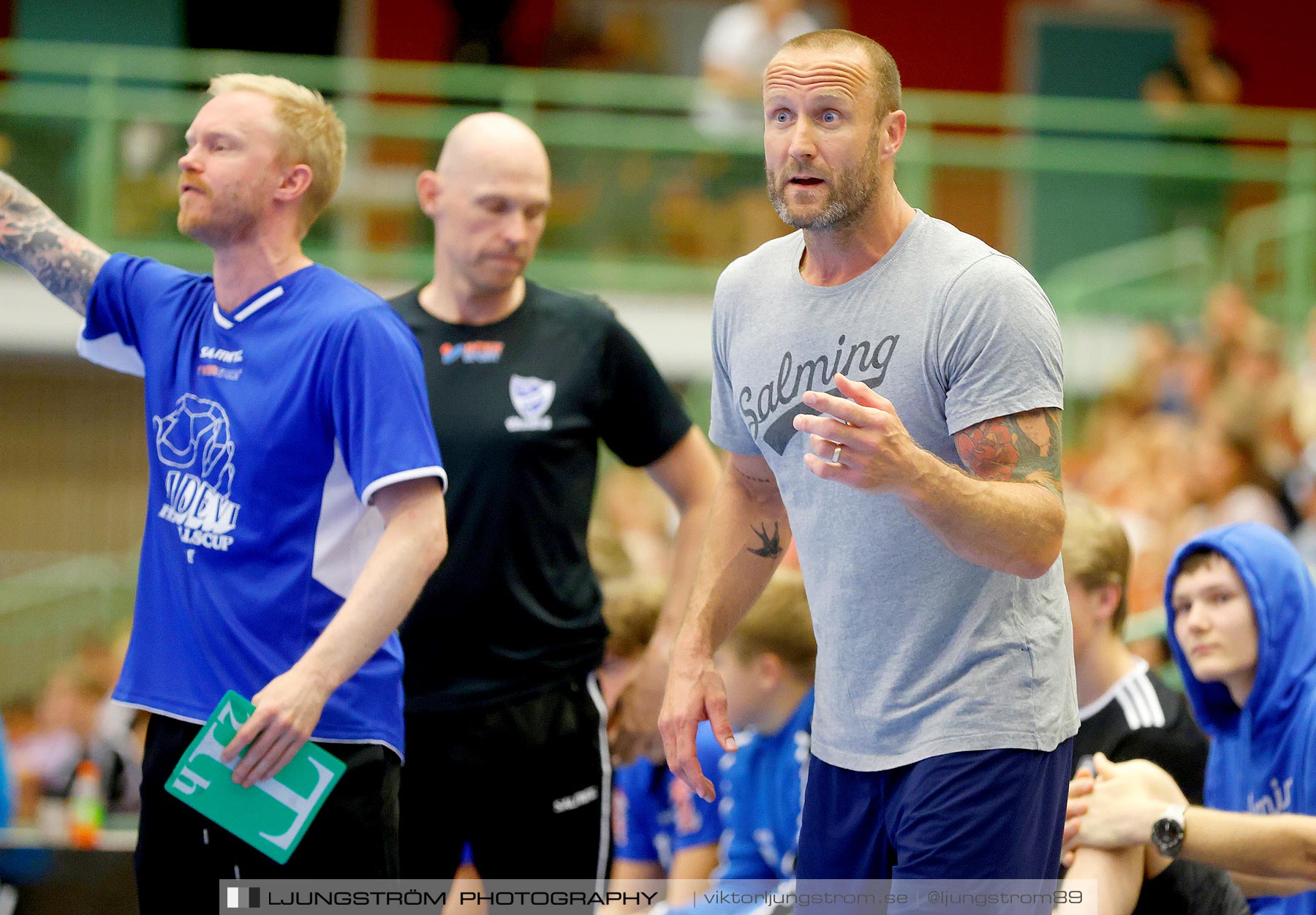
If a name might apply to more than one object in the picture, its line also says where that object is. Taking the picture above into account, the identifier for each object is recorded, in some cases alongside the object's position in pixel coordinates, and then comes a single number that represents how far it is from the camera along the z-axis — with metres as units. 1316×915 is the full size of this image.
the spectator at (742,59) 20.37
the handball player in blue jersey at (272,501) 5.80
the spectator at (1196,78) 23.56
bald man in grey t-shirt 5.07
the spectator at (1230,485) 14.44
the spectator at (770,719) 8.91
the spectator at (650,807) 9.76
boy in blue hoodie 7.39
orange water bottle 11.30
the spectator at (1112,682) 7.80
